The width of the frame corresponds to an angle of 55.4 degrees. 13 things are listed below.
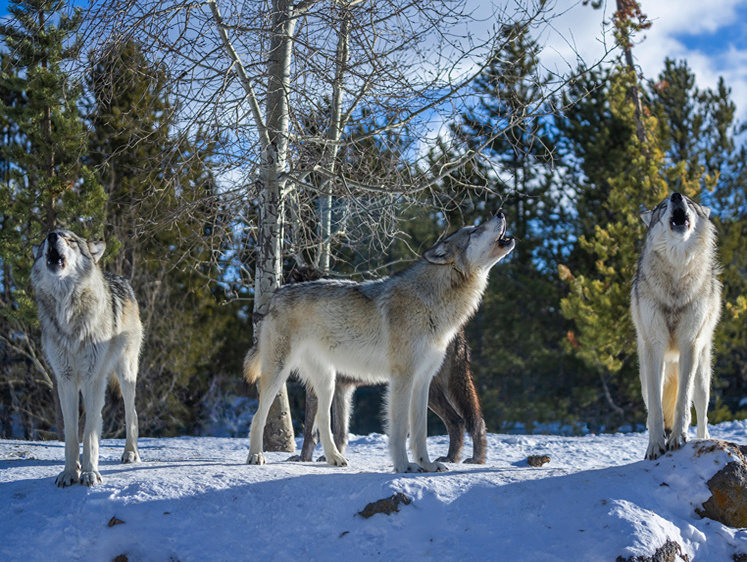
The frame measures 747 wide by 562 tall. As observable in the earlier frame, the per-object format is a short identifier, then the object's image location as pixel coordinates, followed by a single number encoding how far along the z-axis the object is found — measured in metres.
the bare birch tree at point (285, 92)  7.58
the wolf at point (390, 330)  5.53
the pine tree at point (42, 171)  10.16
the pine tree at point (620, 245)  16.02
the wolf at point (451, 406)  7.21
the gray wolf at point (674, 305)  5.00
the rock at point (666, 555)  4.12
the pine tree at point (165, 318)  15.55
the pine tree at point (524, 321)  19.28
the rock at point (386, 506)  4.53
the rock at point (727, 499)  4.59
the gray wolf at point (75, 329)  5.14
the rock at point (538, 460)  7.32
